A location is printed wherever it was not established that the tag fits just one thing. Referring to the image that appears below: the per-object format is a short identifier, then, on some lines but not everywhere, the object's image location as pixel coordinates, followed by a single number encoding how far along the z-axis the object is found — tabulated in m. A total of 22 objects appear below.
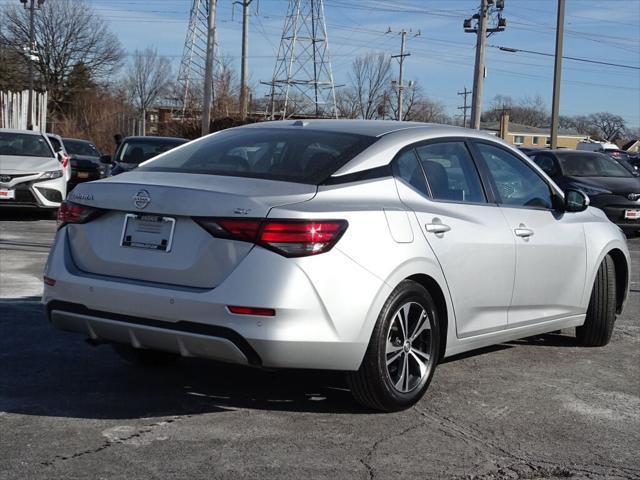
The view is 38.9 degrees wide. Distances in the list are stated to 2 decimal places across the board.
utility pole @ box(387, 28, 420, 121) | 68.94
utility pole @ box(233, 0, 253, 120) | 39.75
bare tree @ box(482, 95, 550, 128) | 139.75
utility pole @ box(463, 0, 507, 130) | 31.48
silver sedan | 4.24
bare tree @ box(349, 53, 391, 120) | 63.78
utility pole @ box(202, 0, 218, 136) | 30.67
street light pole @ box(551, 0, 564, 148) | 32.75
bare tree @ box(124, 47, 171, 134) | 85.69
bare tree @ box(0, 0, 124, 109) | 67.81
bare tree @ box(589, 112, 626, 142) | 132.25
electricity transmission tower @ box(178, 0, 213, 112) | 51.00
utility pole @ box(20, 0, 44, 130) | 44.75
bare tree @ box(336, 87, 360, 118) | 57.39
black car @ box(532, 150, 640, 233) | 15.96
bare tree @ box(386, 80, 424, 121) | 70.31
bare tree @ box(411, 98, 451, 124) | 80.94
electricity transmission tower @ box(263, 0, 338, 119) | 47.69
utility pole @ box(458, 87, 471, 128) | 104.43
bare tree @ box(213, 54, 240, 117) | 45.62
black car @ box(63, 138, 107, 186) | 22.80
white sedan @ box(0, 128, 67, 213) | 15.00
